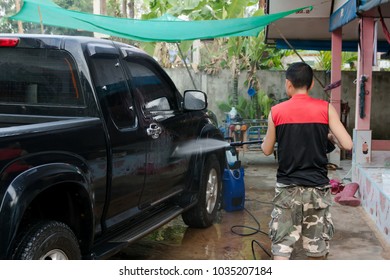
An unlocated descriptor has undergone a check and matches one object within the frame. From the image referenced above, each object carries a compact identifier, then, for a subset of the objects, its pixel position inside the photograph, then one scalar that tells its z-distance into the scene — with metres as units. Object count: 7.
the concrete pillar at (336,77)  9.66
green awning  7.35
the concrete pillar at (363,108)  7.02
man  3.33
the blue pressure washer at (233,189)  6.23
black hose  4.88
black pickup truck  2.73
